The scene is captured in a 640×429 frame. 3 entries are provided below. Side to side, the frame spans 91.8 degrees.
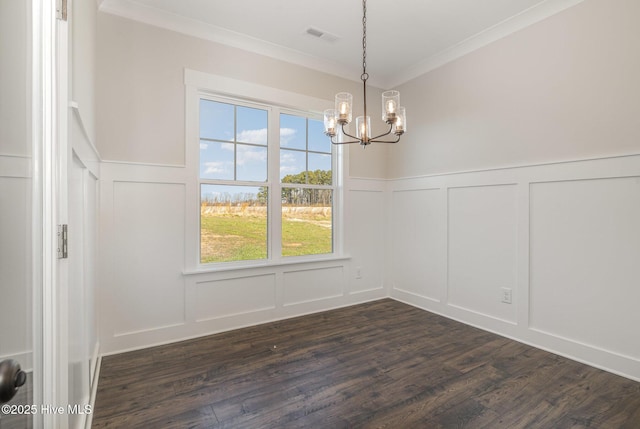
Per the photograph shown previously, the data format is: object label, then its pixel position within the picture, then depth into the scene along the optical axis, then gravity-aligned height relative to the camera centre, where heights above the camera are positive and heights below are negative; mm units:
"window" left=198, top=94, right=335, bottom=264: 3178 +347
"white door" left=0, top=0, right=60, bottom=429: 693 +3
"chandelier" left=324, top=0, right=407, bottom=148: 2248 +727
